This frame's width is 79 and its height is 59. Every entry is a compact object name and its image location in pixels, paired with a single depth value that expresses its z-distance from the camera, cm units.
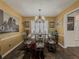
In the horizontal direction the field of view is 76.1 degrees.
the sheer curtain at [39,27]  499
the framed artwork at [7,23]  221
